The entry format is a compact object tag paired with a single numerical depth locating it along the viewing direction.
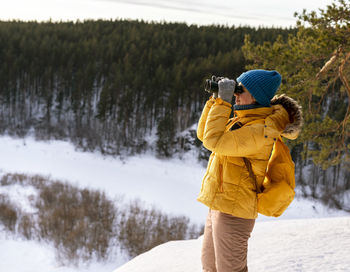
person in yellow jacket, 2.10
